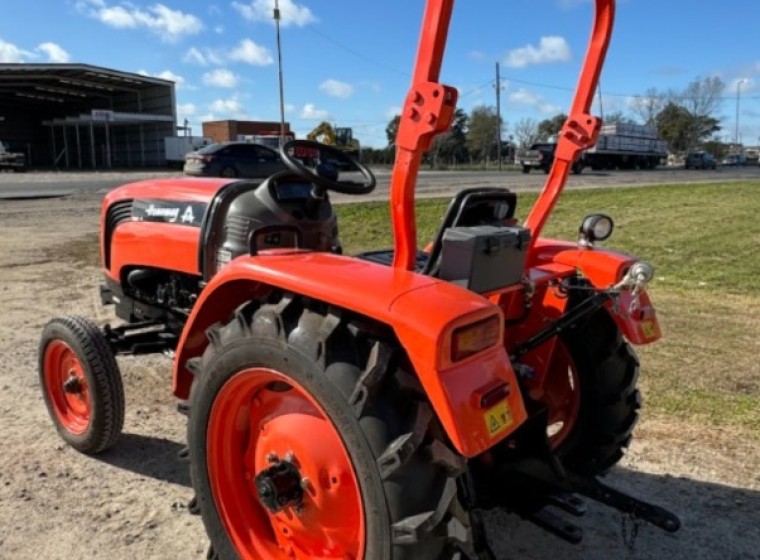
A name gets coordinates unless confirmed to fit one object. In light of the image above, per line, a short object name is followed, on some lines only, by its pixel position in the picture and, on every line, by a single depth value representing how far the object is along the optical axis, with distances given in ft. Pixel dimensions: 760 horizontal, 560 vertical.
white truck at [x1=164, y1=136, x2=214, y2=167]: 145.28
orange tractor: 5.79
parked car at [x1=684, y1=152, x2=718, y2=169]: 160.15
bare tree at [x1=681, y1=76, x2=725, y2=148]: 258.78
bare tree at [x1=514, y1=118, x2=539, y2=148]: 206.76
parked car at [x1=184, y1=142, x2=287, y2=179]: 67.82
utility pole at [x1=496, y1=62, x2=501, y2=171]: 145.67
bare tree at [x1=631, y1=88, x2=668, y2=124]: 256.73
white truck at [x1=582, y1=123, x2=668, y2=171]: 134.21
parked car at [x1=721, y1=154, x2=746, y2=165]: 229.45
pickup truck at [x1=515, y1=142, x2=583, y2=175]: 102.22
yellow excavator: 99.60
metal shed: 140.15
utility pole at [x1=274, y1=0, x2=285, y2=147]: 95.23
